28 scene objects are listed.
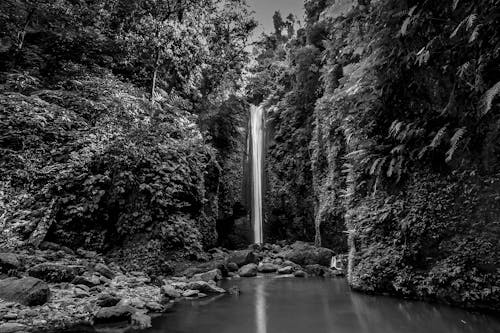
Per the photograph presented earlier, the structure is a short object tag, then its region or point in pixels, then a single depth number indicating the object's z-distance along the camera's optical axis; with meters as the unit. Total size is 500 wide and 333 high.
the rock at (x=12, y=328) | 3.44
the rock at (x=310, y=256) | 10.16
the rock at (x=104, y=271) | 6.21
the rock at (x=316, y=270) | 9.10
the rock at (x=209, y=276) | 7.61
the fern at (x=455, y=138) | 3.55
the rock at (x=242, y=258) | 10.00
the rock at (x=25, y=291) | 4.14
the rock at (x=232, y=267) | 9.38
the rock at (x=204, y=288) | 6.57
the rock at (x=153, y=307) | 4.93
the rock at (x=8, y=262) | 4.96
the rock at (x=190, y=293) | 6.14
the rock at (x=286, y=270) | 9.41
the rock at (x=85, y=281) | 5.36
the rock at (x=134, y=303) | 4.77
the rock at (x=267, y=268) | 9.73
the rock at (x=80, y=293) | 4.82
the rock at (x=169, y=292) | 5.95
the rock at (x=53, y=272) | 5.17
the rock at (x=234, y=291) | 6.59
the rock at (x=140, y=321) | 4.07
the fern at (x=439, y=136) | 4.00
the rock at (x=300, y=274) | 8.92
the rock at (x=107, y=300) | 4.59
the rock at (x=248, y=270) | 9.12
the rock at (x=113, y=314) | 4.13
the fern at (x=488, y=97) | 2.83
